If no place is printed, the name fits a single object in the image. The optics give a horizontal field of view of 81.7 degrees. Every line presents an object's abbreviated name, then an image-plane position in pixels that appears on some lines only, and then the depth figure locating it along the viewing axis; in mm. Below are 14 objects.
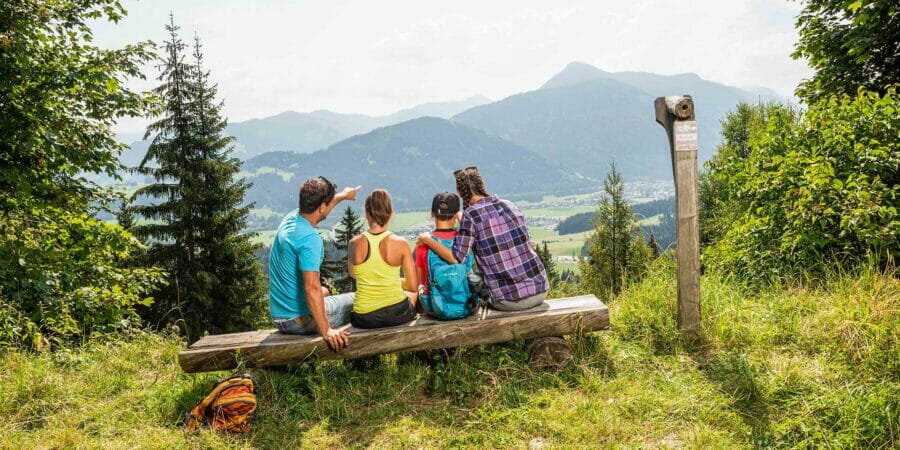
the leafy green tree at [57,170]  6984
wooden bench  4301
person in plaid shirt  4629
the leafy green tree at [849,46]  9172
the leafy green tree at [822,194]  5254
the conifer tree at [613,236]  34531
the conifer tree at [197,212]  20562
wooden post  4551
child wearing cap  4738
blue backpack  4516
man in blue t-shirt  4211
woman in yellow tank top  4410
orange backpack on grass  3787
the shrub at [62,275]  6680
